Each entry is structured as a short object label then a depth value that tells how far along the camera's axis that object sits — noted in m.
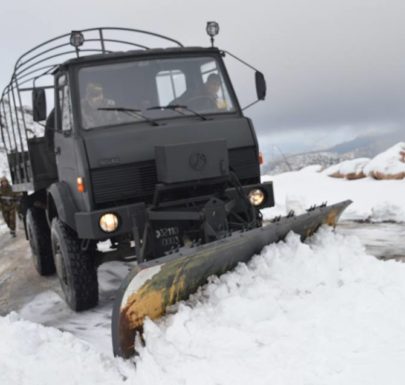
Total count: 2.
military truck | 4.59
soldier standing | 12.66
